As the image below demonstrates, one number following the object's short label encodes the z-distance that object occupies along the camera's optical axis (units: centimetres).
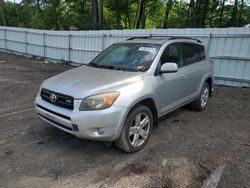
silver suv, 258
